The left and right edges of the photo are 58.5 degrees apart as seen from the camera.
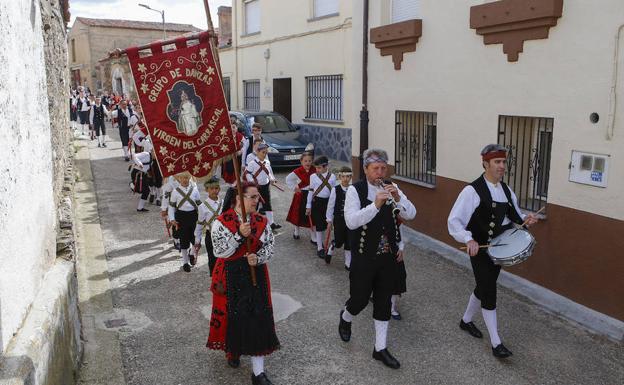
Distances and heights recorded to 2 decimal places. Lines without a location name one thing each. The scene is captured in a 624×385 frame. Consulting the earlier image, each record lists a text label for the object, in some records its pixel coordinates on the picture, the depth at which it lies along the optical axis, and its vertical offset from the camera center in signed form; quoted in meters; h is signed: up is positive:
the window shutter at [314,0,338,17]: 15.30 +2.38
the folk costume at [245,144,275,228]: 8.55 -1.24
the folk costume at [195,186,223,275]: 6.58 -1.38
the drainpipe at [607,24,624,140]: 5.37 -0.03
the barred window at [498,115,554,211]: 6.72 -0.77
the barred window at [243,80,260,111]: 20.29 -0.02
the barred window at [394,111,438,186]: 8.71 -0.84
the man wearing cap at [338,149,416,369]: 4.66 -1.24
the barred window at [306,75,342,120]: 15.57 -0.11
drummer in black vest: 4.81 -1.08
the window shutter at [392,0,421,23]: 8.85 +1.33
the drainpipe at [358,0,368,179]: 9.75 -0.07
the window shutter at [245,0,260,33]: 19.77 +2.74
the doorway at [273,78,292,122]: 18.70 -0.13
